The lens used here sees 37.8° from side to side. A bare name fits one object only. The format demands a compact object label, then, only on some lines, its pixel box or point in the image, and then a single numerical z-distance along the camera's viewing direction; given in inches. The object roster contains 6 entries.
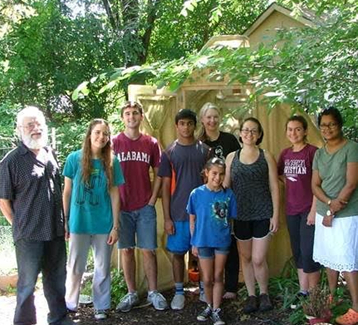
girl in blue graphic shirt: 171.5
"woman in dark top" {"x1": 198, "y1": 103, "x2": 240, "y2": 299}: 189.0
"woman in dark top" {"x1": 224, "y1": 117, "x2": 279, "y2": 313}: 176.1
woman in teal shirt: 169.8
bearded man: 154.2
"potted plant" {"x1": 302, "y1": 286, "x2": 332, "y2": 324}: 156.2
